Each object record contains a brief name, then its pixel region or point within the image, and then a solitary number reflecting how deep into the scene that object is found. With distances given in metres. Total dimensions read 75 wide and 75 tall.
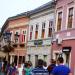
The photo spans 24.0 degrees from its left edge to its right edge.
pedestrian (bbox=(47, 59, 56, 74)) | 7.66
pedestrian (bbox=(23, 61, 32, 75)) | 7.91
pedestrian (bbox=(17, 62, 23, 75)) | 8.90
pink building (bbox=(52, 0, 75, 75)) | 12.91
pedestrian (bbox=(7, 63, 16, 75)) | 10.16
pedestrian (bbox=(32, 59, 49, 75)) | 7.32
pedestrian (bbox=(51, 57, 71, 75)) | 5.52
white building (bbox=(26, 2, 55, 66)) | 15.57
